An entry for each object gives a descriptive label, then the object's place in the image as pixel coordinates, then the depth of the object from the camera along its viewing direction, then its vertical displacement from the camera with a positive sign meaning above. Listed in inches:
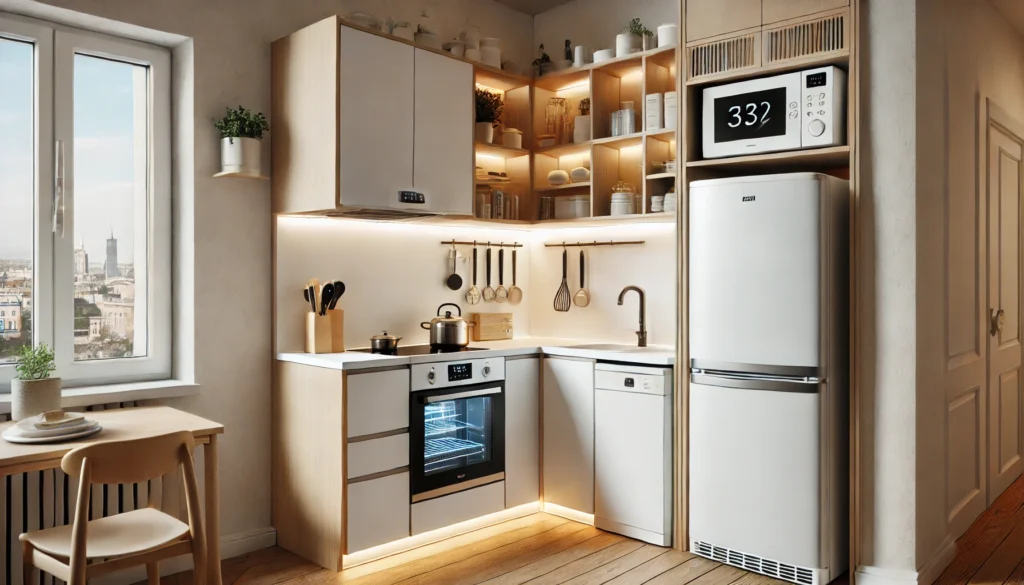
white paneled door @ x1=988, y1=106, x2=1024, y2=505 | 161.9 -2.9
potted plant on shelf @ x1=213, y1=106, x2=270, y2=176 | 129.3 +25.2
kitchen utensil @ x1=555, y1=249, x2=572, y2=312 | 178.7 -1.0
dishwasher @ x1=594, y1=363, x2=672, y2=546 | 138.3 -28.9
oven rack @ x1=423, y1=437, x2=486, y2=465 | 137.6 -28.4
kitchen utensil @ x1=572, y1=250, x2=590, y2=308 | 175.8 -0.9
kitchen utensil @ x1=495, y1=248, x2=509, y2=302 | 179.2 +1.6
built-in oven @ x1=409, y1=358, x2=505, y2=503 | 135.8 -24.4
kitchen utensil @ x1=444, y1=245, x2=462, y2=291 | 169.3 +2.8
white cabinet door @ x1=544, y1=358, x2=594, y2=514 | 148.9 -27.4
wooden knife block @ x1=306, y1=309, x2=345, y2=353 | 138.7 -7.1
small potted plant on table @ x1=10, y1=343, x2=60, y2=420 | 104.5 -12.5
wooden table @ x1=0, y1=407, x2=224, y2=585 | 89.1 -18.1
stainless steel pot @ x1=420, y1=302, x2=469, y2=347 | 150.7 -7.6
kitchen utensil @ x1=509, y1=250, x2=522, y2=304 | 181.8 -0.2
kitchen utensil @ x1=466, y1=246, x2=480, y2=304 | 173.5 -0.7
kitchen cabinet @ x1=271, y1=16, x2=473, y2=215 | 128.3 +29.2
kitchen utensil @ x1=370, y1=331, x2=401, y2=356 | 143.4 -9.5
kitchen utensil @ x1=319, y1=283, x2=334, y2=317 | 140.6 -0.5
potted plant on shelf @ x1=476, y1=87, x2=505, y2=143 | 159.3 +36.8
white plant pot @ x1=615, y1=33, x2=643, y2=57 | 155.8 +49.7
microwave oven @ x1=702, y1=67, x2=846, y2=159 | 122.7 +29.3
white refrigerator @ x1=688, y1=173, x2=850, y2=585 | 119.9 -12.7
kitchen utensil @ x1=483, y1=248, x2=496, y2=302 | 177.3 -0.2
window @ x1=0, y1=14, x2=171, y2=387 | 118.2 +14.7
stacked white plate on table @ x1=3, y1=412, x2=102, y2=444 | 94.4 -16.7
